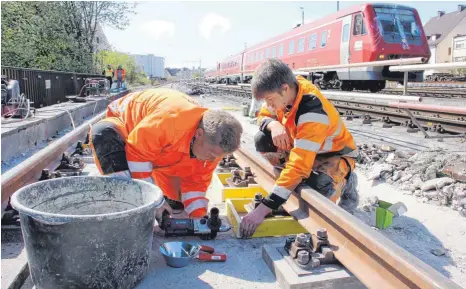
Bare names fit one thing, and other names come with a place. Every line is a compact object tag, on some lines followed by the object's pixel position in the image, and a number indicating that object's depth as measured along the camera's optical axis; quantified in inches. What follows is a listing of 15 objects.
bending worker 108.9
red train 540.7
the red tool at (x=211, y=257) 104.7
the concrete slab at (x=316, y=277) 87.4
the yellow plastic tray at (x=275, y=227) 120.7
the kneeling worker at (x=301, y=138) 113.0
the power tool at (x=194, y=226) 117.5
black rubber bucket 76.4
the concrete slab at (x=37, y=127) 241.4
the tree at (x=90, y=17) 1120.2
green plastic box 132.3
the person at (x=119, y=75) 984.9
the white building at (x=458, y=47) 2175.2
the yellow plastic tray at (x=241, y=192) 154.6
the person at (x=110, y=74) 1018.8
